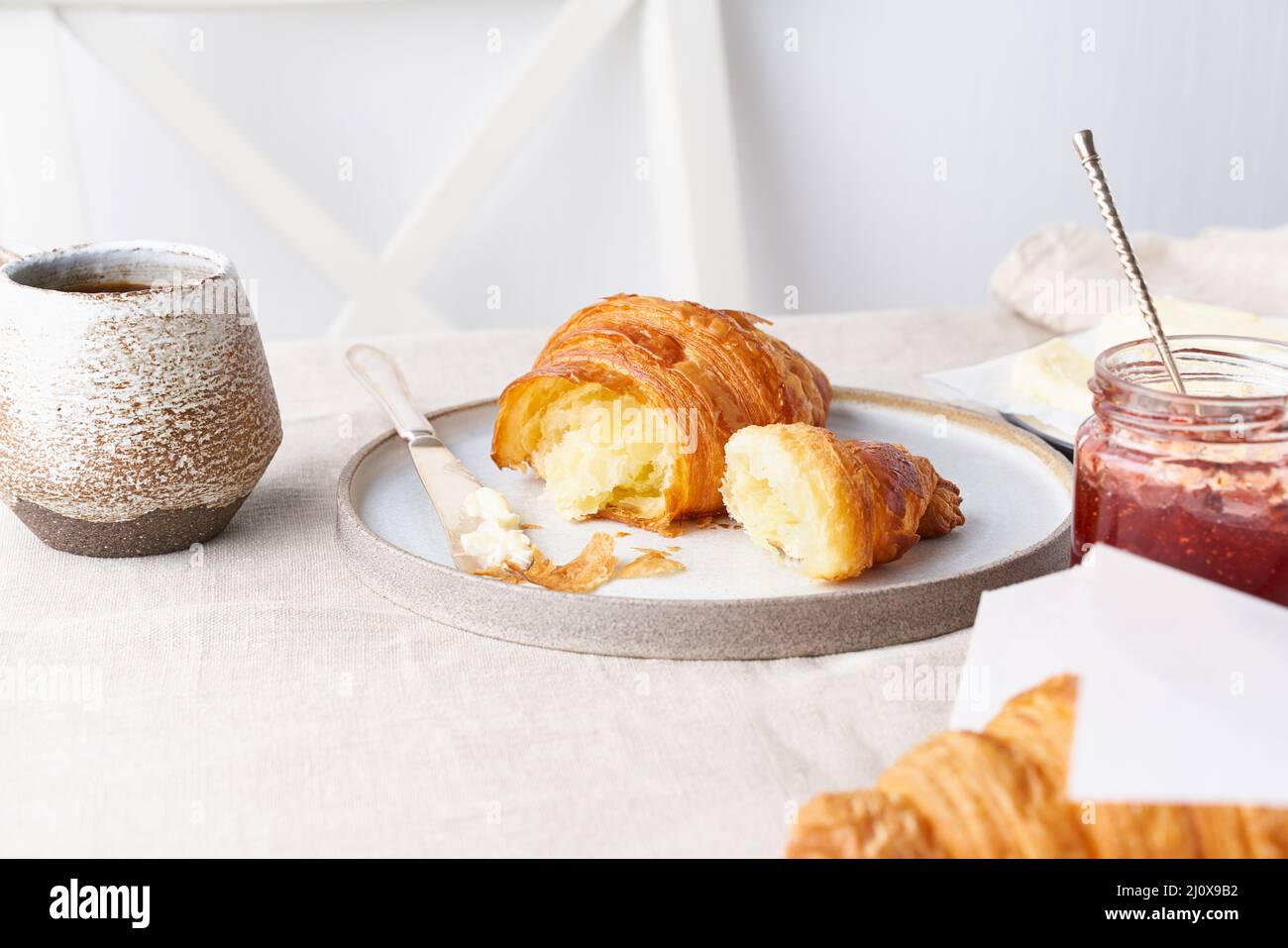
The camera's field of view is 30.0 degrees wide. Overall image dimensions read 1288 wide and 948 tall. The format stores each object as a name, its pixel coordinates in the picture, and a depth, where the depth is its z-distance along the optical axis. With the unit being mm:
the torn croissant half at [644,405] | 683
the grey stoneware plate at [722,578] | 615
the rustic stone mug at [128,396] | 645
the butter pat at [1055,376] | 783
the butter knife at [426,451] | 678
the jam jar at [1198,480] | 580
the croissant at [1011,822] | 512
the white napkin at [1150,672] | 508
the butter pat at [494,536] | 656
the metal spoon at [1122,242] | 599
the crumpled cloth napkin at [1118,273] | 929
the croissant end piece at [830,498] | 631
